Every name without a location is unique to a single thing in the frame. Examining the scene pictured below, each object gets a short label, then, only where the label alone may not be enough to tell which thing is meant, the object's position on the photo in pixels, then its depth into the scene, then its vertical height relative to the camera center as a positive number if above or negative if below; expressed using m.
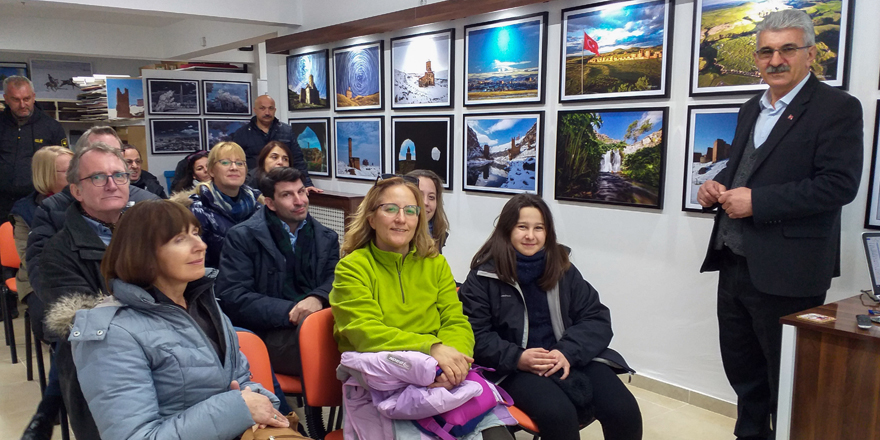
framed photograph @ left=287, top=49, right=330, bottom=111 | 5.81 +0.68
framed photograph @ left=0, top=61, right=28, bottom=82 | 9.43 +1.21
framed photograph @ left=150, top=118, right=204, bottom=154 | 7.64 +0.18
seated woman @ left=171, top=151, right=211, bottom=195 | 4.61 -0.16
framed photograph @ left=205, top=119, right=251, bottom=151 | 8.00 +0.27
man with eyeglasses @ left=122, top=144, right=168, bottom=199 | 4.46 -0.19
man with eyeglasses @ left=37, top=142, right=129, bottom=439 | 2.19 -0.30
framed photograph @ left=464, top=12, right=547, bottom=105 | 4.08 +0.63
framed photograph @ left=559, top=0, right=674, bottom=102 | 3.47 +0.60
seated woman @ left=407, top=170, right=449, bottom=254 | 3.32 -0.29
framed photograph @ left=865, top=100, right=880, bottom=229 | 2.78 -0.18
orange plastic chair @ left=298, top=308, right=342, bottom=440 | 2.23 -0.78
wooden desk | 2.09 -0.78
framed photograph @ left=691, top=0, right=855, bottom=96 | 2.85 +0.55
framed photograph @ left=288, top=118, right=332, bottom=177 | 5.95 +0.10
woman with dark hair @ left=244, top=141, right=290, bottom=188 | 4.47 -0.06
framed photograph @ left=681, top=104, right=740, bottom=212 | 3.25 +0.05
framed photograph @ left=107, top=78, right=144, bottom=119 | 8.00 +0.67
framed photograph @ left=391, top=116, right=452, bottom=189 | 4.77 +0.06
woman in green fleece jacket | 2.15 -0.50
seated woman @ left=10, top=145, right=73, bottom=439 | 3.45 -0.20
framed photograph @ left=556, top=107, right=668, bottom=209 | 3.55 -0.02
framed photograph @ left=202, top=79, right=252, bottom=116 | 7.93 +0.68
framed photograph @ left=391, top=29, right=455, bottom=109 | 4.69 +0.64
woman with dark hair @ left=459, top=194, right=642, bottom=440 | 2.34 -0.70
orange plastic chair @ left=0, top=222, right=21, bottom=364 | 4.00 -0.72
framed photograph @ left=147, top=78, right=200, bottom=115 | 7.55 +0.65
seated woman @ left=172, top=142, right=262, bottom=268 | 3.32 -0.26
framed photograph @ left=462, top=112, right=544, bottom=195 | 4.16 +0.00
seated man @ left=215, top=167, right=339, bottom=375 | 2.72 -0.54
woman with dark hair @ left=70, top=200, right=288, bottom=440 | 1.58 -0.53
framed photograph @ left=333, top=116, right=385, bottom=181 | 5.40 +0.04
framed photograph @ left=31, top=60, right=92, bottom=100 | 9.72 +1.14
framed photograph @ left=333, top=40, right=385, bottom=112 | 5.29 +0.65
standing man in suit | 2.34 -0.13
